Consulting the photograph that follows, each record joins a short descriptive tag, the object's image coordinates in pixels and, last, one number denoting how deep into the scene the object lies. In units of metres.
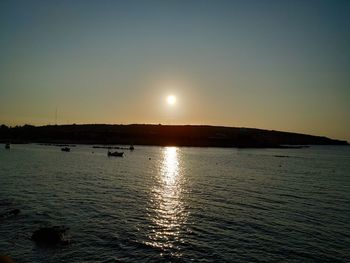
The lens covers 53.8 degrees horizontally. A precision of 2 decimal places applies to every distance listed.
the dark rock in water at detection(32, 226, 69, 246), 27.01
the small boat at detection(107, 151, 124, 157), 142.88
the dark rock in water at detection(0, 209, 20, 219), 34.69
